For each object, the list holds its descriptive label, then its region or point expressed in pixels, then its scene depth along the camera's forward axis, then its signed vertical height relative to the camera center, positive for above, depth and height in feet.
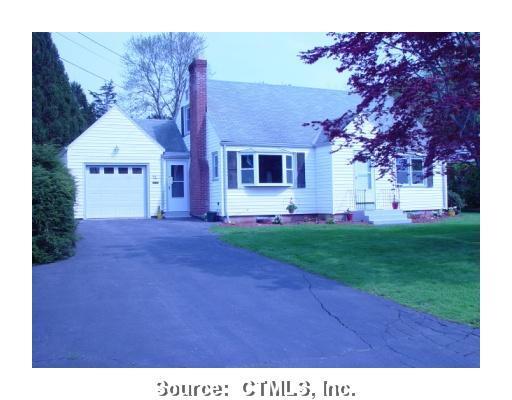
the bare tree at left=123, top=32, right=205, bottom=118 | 93.56 +25.93
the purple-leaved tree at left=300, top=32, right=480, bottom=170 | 32.78 +7.34
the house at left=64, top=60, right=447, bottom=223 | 65.46 +3.81
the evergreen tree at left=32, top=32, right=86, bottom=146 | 80.79 +16.72
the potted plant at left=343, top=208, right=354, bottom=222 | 67.10 -2.08
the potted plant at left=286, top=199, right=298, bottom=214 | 67.21 -1.05
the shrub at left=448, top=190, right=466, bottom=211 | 80.59 -0.36
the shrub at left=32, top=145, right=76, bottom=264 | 33.88 -0.78
